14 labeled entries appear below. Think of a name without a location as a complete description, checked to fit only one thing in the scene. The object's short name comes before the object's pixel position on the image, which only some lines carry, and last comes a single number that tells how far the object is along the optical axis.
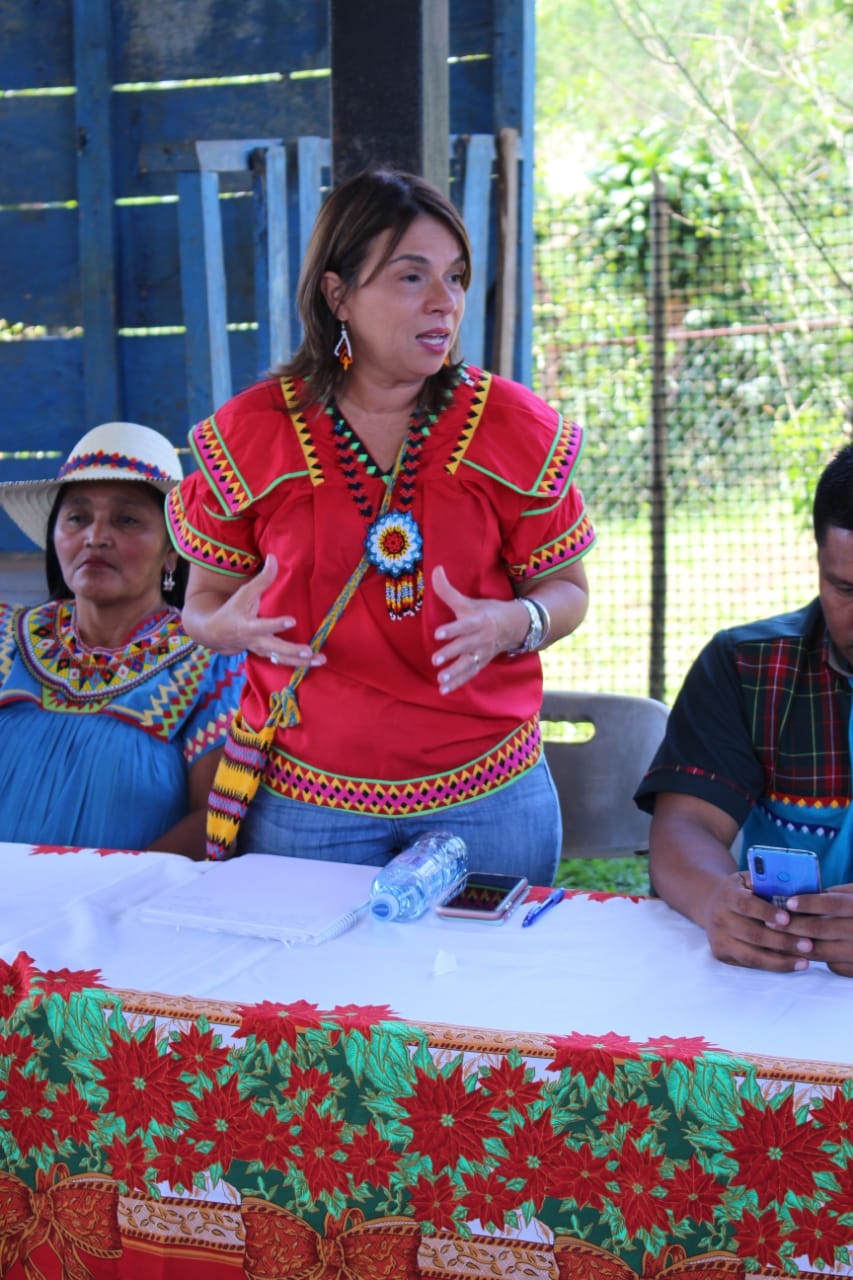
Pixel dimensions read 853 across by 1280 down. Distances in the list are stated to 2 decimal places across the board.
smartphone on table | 1.82
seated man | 1.92
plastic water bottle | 1.81
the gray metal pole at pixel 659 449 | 5.50
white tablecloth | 1.49
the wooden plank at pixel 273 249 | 3.87
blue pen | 1.81
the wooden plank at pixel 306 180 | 3.87
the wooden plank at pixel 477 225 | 3.83
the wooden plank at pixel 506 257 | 3.89
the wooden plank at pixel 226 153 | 3.88
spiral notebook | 1.77
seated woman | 2.66
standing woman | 2.12
